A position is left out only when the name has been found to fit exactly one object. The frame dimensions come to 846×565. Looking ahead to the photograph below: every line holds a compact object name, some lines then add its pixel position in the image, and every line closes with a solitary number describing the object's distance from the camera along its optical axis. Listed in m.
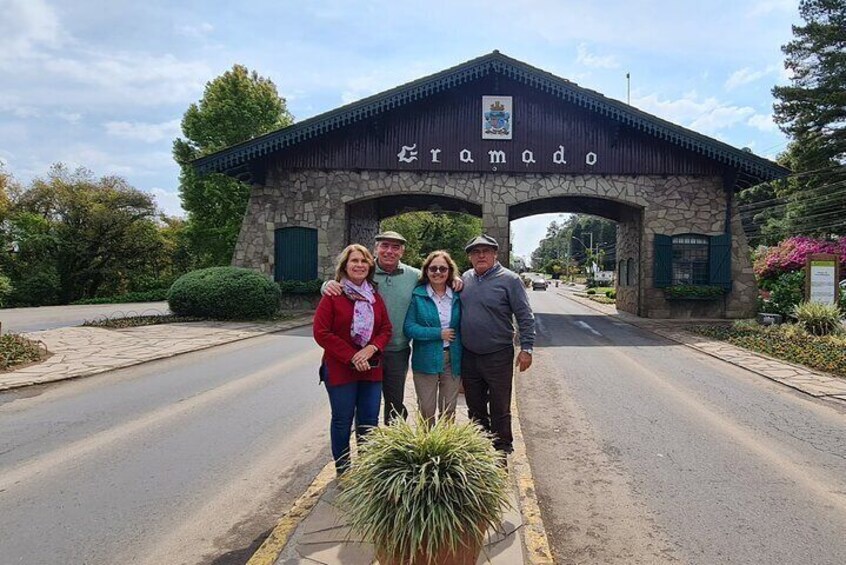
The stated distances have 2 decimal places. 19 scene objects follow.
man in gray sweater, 3.94
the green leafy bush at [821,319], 11.78
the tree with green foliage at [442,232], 53.62
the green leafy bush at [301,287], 17.47
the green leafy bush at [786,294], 15.20
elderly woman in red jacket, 3.53
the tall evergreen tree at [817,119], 30.91
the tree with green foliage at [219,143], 32.03
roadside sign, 13.02
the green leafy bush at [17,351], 8.40
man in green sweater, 3.83
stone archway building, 17.22
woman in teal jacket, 3.79
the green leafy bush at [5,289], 22.47
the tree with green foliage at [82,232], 28.56
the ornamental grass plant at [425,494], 2.44
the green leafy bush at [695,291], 16.77
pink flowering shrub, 18.52
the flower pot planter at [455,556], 2.45
